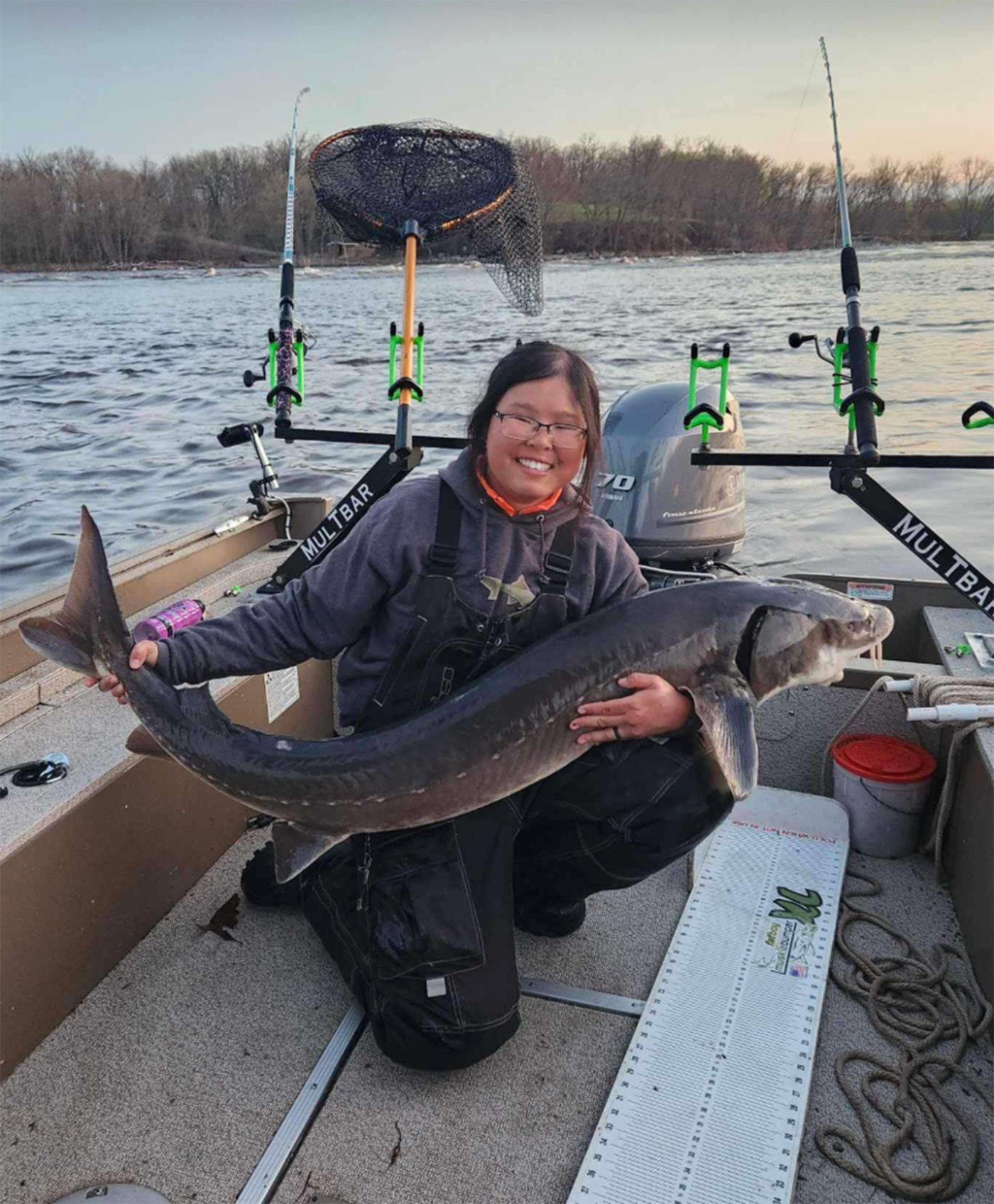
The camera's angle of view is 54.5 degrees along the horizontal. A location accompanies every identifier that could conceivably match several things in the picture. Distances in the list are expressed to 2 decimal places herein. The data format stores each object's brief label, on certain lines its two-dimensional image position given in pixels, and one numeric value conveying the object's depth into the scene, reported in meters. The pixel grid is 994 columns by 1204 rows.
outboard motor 4.61
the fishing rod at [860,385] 3.30
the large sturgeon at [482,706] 2.18
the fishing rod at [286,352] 4.33
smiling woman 2.27
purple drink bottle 2.54
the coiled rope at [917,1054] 2.07
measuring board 2.04
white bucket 3.12
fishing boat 2.08
